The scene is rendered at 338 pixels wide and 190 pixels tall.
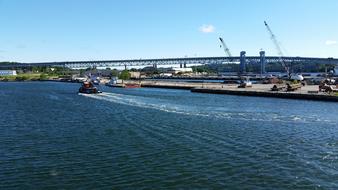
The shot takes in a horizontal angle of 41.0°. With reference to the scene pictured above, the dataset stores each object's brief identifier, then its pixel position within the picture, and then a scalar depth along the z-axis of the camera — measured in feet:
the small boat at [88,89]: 259.31
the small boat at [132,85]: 344.67
